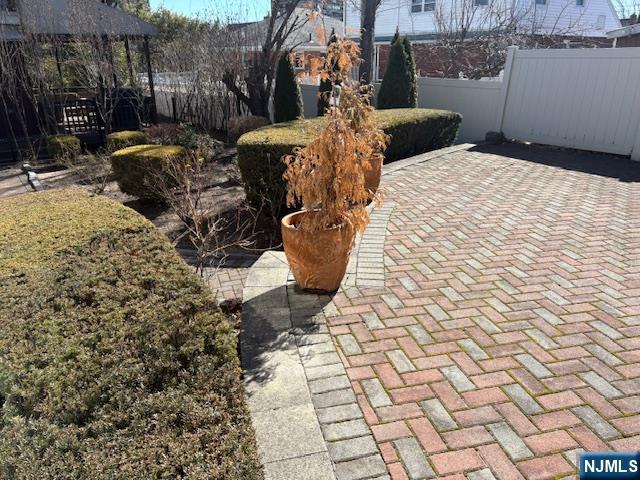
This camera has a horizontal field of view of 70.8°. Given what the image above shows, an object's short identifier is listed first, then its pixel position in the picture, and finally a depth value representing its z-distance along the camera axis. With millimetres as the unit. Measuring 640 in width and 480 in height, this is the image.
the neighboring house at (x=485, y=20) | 16266
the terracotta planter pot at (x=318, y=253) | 3580
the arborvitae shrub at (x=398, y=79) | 10992
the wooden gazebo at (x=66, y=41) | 10750
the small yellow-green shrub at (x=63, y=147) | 10609
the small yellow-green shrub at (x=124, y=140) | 10180
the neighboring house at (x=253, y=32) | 12656
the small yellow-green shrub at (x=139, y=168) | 7223
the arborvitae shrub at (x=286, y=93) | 12086
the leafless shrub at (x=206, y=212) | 5340
